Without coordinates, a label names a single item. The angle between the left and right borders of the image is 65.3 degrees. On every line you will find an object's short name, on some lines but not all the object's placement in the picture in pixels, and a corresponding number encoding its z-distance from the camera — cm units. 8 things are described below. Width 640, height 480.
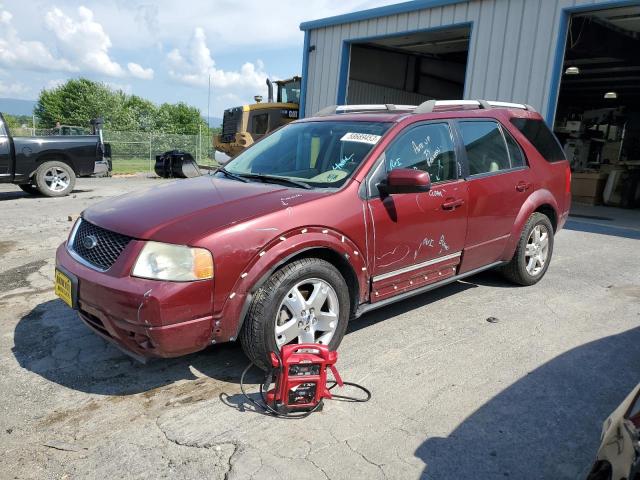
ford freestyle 275
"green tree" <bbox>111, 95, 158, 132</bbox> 5416
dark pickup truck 993
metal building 923
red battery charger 276
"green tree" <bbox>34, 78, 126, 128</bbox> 5669
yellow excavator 1672
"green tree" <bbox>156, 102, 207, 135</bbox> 5984
